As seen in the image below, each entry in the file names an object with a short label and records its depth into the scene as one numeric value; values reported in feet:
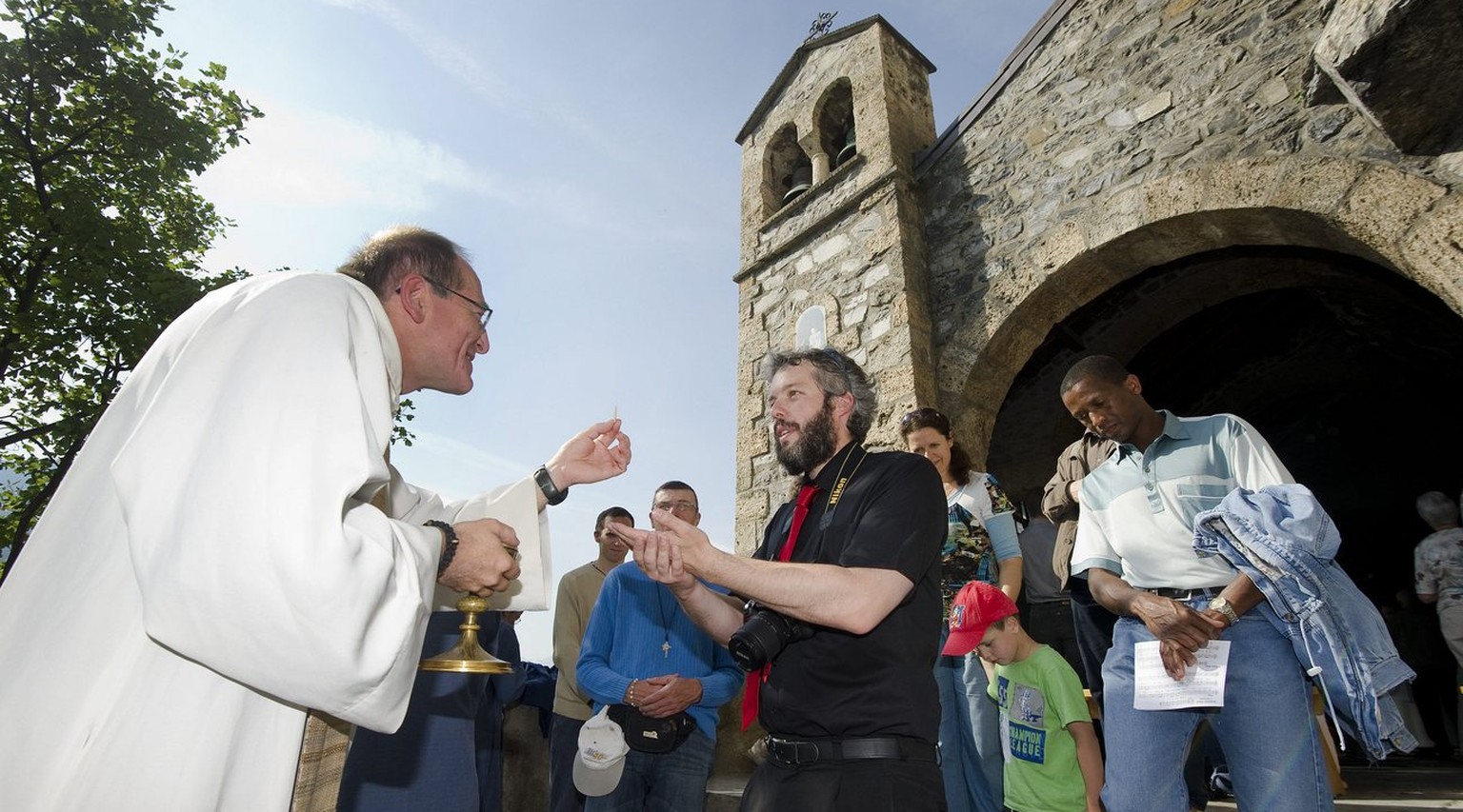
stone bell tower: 19.01
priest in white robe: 3.28
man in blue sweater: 9.95
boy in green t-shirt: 9.12
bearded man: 5.44
